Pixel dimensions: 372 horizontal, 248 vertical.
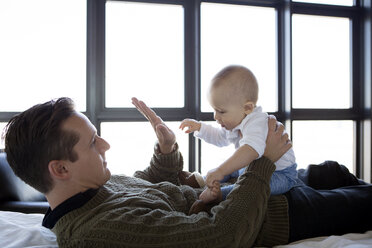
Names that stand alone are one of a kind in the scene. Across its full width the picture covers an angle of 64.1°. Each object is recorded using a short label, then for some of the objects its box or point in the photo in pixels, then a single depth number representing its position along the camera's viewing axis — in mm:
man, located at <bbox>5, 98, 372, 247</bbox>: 875
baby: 1181
